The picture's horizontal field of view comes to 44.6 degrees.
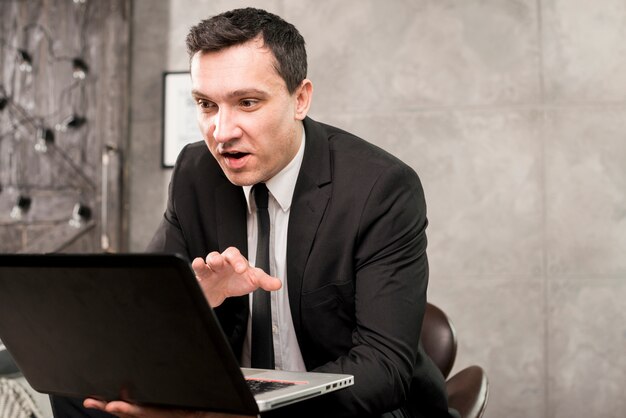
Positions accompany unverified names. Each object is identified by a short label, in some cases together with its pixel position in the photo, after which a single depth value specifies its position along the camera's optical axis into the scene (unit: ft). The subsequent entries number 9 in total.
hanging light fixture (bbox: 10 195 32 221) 13.78
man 5.43
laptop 3.46
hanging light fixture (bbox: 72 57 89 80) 13.70
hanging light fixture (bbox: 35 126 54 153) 13.75
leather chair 6.55
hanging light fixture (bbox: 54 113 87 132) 13.64
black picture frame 13.50
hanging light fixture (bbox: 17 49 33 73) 13.89
